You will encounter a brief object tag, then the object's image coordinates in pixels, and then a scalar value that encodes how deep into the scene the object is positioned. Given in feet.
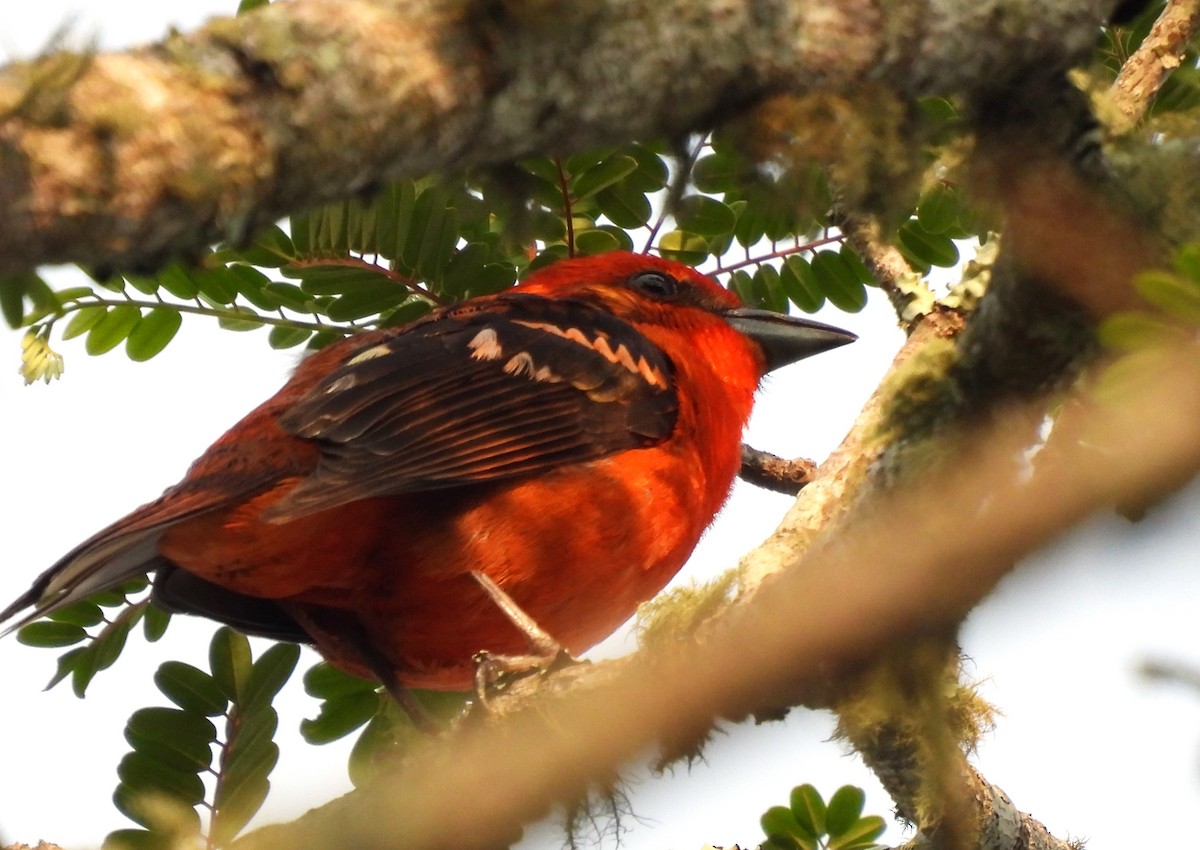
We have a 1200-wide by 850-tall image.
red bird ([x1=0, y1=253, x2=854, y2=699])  26.07
